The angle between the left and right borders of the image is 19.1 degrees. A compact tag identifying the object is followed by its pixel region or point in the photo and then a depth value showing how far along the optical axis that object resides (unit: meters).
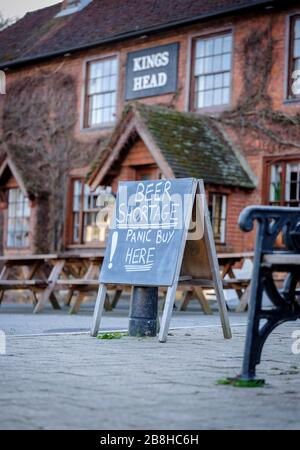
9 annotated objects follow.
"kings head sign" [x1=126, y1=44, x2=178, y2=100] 20.53
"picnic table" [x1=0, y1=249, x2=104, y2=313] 12.59
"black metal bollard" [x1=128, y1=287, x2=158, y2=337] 7.52
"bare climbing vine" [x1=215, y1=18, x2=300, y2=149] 18.14
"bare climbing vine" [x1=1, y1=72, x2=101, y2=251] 23.47
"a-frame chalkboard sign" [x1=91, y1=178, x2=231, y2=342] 7.30
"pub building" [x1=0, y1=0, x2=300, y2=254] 18.28
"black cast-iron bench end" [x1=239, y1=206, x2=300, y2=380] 4.59
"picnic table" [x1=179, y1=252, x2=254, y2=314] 12.58
